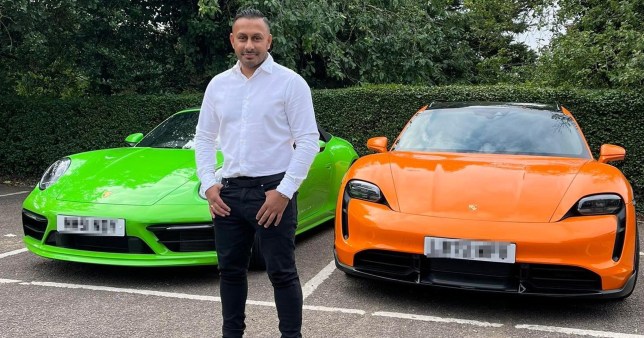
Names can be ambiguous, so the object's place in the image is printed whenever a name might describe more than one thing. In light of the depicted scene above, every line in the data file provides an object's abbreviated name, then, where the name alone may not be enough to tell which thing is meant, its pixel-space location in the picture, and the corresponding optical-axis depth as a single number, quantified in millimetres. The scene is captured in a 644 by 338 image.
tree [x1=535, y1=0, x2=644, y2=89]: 7844
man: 2578
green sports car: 4031
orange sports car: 3371
